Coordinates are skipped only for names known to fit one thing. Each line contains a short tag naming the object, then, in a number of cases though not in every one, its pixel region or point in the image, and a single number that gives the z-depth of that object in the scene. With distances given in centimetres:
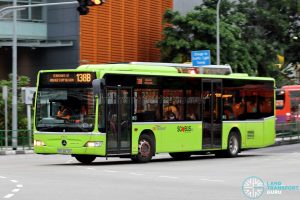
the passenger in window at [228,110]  2914
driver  2448
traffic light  2778
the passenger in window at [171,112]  2656
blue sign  4378
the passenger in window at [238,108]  2964
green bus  2438
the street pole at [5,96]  3694
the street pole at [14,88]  3747
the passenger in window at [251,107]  3034
